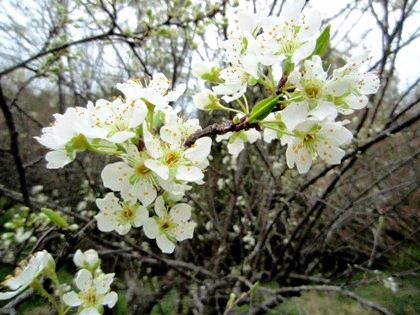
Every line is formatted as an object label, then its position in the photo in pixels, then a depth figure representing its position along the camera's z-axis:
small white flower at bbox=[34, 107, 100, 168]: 0.11
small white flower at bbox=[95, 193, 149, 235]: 0.13
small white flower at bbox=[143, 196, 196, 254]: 0.13
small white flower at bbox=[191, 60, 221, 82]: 0.14
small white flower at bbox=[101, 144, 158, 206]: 0.12
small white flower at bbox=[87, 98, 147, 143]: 0.11
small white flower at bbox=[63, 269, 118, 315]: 0.14
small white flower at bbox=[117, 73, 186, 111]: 0.12
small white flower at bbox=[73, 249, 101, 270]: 0.15
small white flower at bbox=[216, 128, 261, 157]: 0.14
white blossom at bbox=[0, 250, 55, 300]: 0.13
